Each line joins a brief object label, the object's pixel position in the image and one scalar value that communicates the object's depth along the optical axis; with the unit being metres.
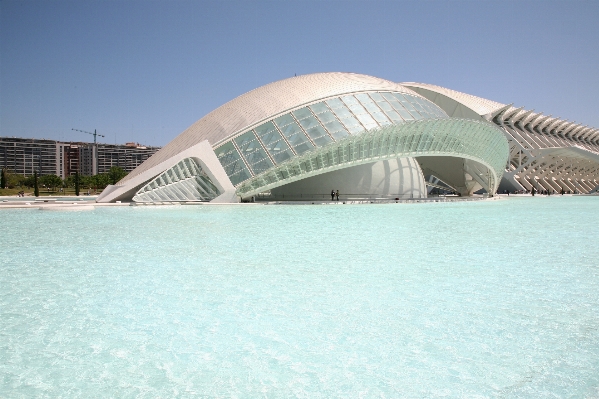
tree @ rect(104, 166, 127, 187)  88.44
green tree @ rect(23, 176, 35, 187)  87.32
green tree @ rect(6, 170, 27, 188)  87.82
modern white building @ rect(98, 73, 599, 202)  30.16
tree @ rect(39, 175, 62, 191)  82.13
